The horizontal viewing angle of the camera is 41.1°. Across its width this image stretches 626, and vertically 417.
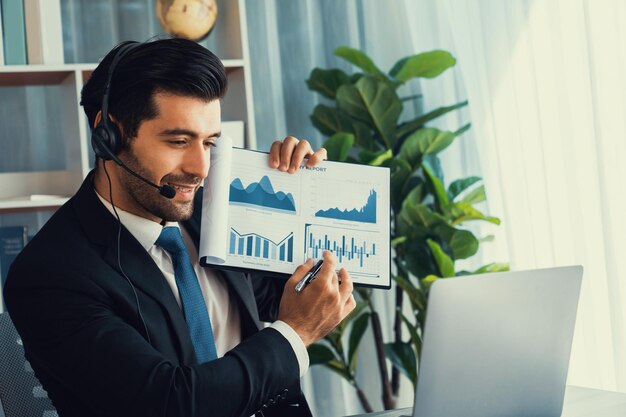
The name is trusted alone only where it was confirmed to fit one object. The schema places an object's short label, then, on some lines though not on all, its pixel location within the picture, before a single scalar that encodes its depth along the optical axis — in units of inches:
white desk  58.5
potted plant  98.7
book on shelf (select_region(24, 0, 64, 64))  93.8
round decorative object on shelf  98.7
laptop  47.2
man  48.4
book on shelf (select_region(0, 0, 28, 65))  92.9
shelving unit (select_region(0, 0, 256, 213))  94.9
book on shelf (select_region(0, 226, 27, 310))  97.2
